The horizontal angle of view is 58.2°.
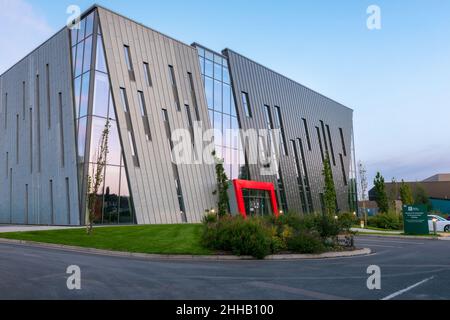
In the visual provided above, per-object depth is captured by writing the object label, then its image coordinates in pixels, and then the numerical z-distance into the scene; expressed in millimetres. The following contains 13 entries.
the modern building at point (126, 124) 28672
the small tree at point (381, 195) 53688
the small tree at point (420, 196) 81444
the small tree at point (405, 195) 55719
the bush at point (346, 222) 18758
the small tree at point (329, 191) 43406
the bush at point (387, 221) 42000
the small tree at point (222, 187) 30612
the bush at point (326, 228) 17922
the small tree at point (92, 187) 21172
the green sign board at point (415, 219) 30125
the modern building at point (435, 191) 79188
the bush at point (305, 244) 15914
